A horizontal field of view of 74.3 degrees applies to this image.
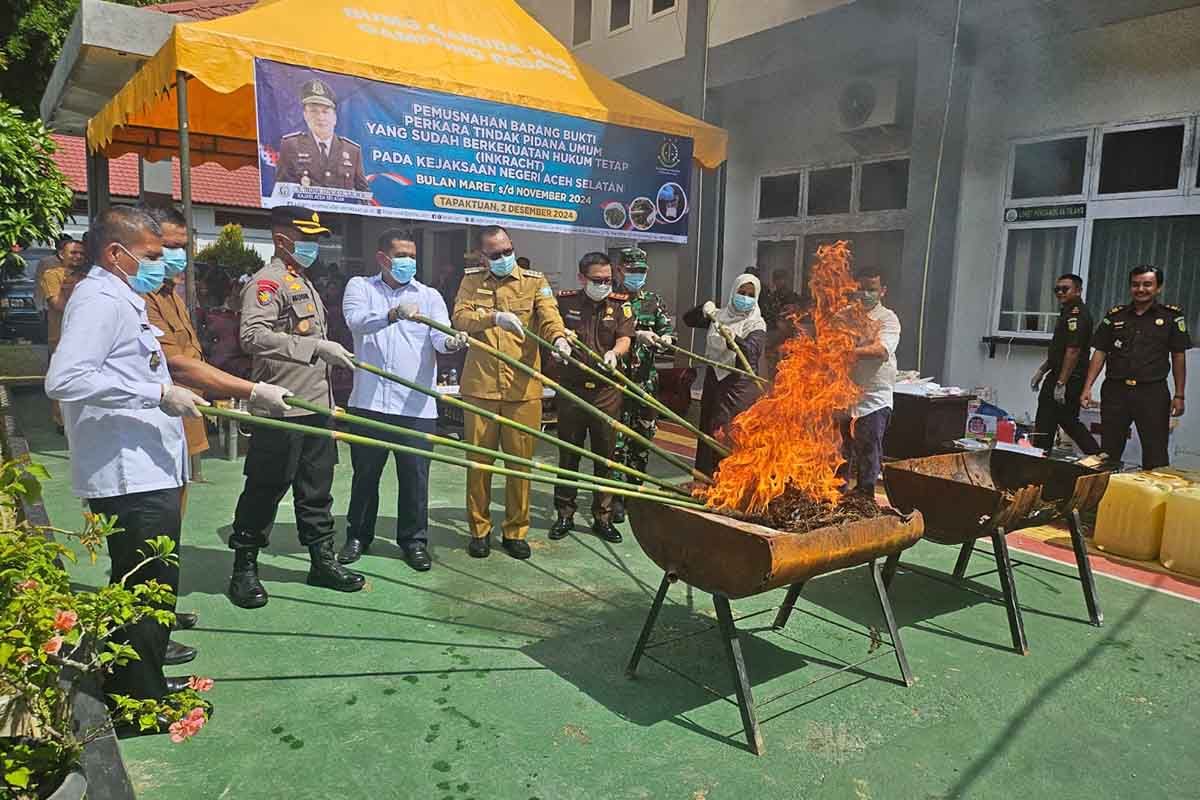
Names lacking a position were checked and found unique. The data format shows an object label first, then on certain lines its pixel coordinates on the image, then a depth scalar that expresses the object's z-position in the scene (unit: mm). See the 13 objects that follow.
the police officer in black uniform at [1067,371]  6941
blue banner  5812
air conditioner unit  9000
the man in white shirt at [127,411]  2674
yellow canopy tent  5523
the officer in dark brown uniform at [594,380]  5387
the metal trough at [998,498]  3830
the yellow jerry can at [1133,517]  5168
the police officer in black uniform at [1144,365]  6117
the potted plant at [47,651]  1880
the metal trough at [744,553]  2854
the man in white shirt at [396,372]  4516
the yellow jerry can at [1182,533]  4898
